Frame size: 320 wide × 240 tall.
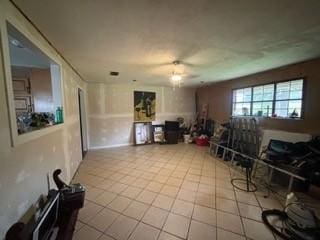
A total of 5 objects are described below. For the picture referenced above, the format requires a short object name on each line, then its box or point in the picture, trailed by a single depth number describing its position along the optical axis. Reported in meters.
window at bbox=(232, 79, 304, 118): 3.42
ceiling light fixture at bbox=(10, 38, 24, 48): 1.99
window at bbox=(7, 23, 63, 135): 1.93
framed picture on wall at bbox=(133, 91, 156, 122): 6.05
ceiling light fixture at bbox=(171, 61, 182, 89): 3.07
